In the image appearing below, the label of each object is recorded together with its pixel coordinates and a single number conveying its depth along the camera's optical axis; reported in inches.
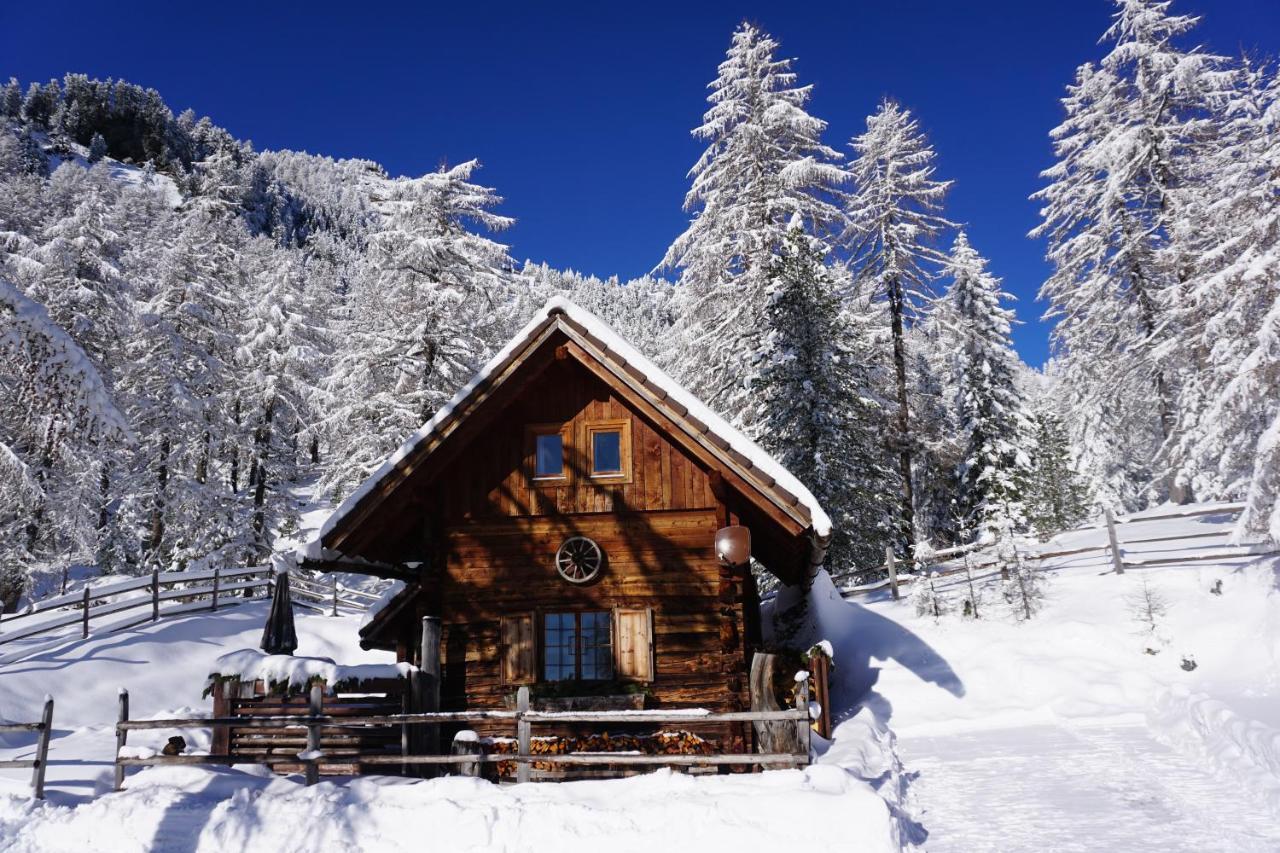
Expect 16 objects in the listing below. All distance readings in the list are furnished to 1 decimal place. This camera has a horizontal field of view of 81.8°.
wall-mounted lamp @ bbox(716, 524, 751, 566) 422.0
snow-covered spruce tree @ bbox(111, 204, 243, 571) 1107.3
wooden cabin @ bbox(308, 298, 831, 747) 434.9
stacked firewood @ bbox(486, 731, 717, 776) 411.8
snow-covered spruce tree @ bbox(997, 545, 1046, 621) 671.8
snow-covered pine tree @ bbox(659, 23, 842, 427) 938.7
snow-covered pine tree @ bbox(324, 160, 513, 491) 1001.5
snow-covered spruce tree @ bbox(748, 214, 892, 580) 823.1
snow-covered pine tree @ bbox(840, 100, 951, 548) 1050.7
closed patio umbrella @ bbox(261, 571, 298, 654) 479.8
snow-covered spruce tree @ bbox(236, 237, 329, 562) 1338.6
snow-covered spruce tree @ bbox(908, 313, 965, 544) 1064.8
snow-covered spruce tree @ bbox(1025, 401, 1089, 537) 1908.7
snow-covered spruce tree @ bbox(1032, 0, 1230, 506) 931.3
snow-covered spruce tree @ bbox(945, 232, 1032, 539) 1083.9
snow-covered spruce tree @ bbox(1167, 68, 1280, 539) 529.0
